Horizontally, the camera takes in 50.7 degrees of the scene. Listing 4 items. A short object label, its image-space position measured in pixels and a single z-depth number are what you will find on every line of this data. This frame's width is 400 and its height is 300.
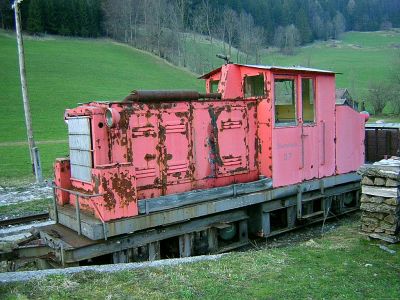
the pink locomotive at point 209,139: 6.55
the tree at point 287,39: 87.06
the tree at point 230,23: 75.24
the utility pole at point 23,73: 16.71
